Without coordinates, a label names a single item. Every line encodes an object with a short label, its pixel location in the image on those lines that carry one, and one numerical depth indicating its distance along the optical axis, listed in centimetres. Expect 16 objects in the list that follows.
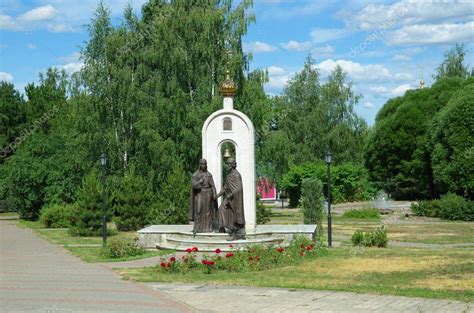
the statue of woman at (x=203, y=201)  2102
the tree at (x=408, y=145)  4980
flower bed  1625
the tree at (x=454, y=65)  6825
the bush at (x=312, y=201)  2783
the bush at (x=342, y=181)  5569
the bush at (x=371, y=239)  2247
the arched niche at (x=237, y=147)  2228
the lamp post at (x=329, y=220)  2240
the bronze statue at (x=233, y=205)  2036
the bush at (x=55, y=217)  3600
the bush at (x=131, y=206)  3136
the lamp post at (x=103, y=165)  2413
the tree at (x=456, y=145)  4044
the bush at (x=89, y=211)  2969
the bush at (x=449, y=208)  3862
